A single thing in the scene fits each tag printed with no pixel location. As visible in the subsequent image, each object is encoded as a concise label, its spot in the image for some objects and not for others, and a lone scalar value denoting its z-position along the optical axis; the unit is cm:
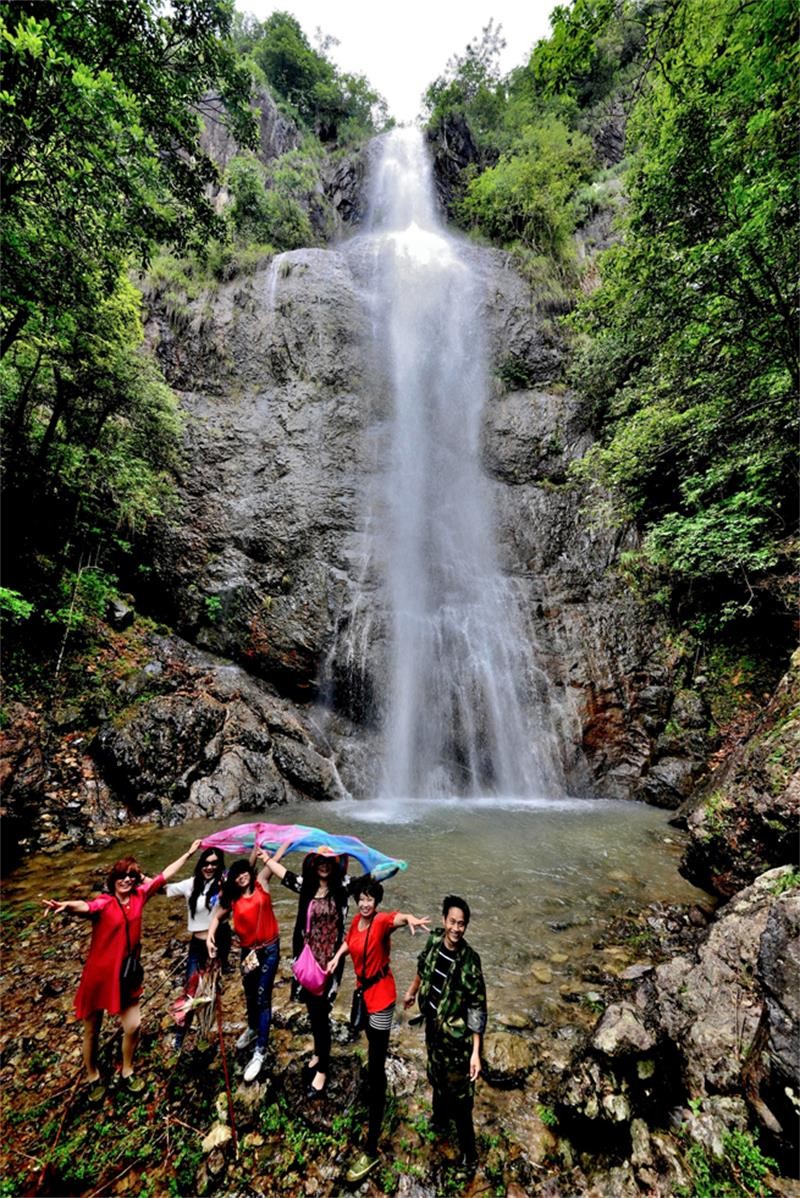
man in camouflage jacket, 249
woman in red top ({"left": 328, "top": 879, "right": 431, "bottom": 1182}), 254
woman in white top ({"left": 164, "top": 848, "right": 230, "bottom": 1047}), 336
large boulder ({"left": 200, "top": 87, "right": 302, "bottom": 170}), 2188
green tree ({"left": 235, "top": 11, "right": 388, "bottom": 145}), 2631
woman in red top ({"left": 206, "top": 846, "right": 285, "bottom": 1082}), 312
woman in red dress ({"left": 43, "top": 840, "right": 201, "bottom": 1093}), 293
